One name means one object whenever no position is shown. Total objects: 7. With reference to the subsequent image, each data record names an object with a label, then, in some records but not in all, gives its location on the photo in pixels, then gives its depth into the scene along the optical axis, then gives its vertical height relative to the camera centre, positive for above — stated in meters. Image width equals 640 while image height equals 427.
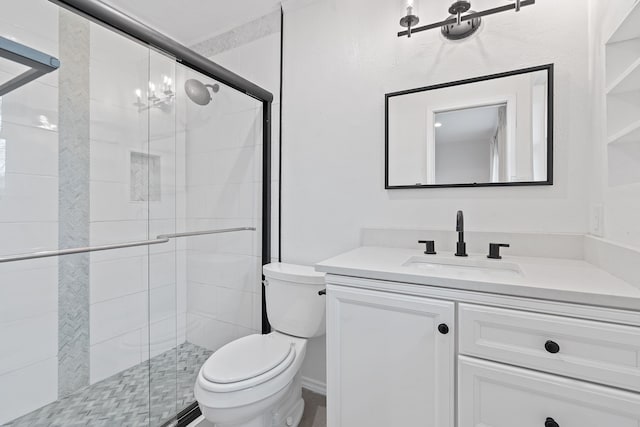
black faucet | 1.21 -0.11
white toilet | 1.12 -0.68
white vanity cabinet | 0.72 -0.45
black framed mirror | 1.22 +0.38
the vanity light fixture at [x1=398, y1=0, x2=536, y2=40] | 1.22 +0.89
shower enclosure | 1.30 -0.04
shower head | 1.75 +0.76
